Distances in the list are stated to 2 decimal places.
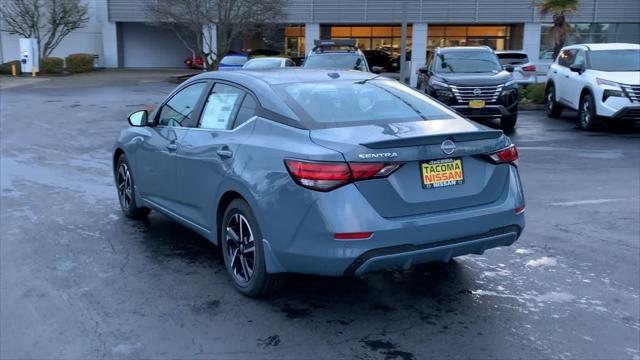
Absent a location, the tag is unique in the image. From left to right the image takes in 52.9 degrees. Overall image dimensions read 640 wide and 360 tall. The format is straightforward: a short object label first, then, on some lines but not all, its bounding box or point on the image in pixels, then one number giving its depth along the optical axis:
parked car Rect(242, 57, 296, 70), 21.28
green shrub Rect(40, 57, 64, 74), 35.41
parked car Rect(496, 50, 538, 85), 21.27
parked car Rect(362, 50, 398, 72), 39.35
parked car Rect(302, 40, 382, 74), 17.20
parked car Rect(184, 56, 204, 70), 38.28
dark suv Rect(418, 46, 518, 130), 13.31
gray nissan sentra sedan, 3.97
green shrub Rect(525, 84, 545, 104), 19.14
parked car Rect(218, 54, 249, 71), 26.22
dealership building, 36.06
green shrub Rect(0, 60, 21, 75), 35.38
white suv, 13.00
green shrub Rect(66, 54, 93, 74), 37.75
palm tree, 21.42
